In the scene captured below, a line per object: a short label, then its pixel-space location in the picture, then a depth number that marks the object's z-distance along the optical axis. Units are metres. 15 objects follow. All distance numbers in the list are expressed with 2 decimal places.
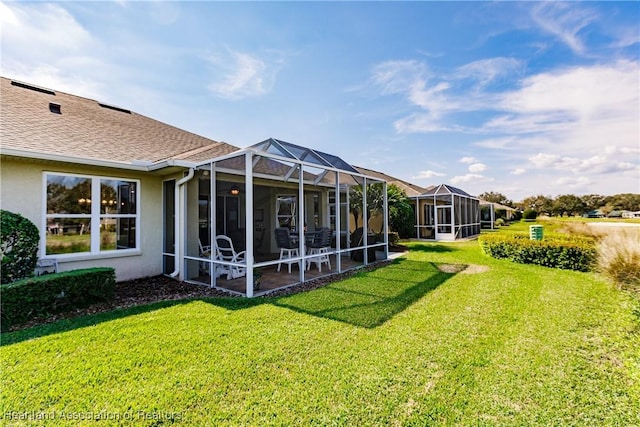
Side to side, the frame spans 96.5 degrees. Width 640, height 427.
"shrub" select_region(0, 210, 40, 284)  5.12
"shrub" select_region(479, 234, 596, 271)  8.30
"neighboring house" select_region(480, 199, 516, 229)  29.62
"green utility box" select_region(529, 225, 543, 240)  10.38
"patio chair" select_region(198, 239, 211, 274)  8.39
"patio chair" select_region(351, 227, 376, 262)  10.45
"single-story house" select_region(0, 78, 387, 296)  6.03
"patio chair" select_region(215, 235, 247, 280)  7.27
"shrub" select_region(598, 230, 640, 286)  4.99
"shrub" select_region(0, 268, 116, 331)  4.45
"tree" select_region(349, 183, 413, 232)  12.76
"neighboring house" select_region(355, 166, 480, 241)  17.83
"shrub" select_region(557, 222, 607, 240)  10.60
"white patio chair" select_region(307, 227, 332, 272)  8.77
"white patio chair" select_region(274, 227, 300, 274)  8.23
